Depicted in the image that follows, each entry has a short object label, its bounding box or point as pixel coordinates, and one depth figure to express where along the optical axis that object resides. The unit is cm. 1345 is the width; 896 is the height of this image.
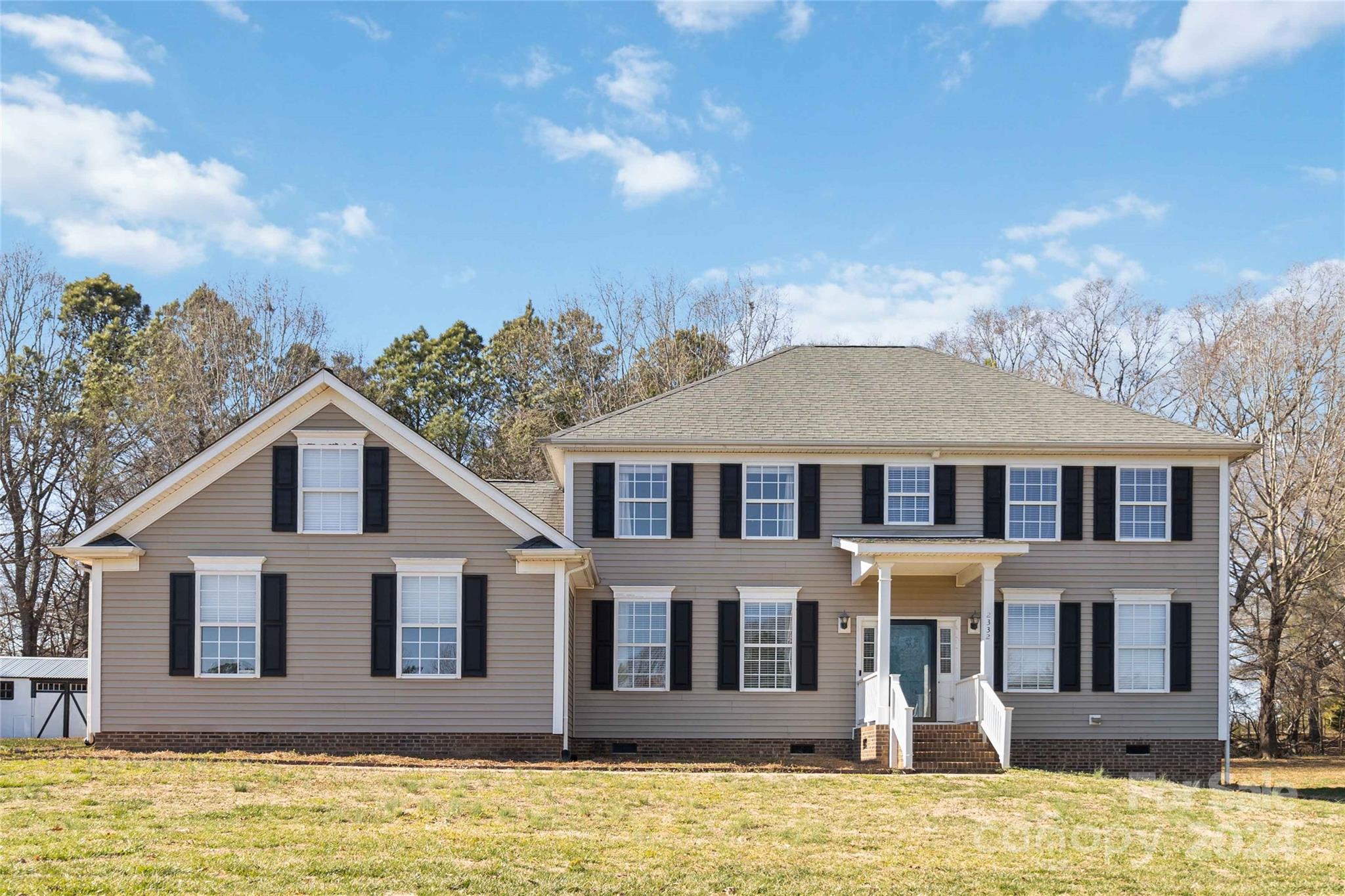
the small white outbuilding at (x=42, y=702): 2677
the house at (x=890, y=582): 2102
